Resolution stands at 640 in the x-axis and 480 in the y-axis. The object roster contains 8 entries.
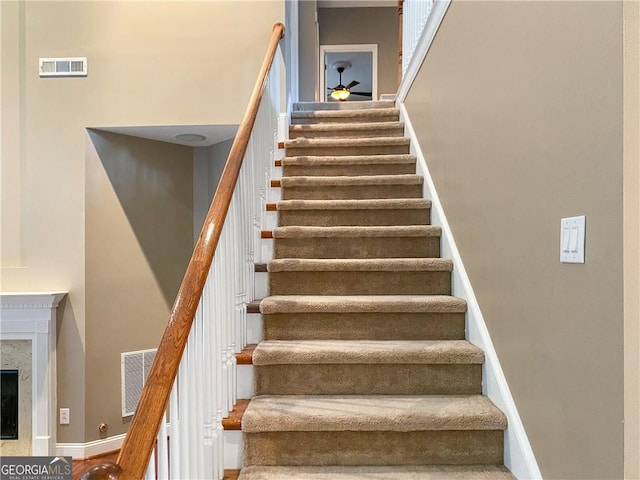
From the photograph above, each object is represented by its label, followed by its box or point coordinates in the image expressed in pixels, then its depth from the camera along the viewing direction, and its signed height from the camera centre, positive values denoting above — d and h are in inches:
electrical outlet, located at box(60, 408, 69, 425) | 141.1 -57.4
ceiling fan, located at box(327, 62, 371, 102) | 299.6 +107.9
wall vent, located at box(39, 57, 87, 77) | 138.6 +53.6
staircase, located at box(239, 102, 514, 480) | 59.4 -17.5
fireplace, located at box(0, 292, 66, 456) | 138.1 -41.5
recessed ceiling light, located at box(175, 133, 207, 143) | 150.9 +35.5
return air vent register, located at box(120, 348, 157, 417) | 149.9 -47.7
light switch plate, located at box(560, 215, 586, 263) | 42.4 -0.2
